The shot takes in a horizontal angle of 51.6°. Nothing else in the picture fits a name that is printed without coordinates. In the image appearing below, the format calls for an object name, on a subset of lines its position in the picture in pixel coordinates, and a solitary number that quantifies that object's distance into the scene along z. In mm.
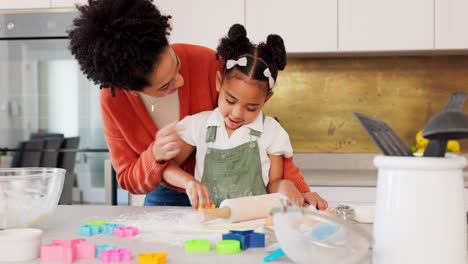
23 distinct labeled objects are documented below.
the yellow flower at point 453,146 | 2375
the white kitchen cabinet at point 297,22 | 2357
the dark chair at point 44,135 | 2410
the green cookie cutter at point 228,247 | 718
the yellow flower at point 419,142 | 2402
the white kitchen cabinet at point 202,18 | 2402
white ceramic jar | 547
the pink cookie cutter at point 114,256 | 677
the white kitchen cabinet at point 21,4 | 2453
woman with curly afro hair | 1080
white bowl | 687
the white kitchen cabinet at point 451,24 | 2289
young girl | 1315
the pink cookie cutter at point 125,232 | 834
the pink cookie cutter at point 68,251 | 687
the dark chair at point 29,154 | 2412
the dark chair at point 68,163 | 2391
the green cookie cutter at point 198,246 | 728
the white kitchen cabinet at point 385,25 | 2311
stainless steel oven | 2391
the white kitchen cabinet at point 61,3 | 2428
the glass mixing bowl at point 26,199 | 882
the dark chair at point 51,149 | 2406
